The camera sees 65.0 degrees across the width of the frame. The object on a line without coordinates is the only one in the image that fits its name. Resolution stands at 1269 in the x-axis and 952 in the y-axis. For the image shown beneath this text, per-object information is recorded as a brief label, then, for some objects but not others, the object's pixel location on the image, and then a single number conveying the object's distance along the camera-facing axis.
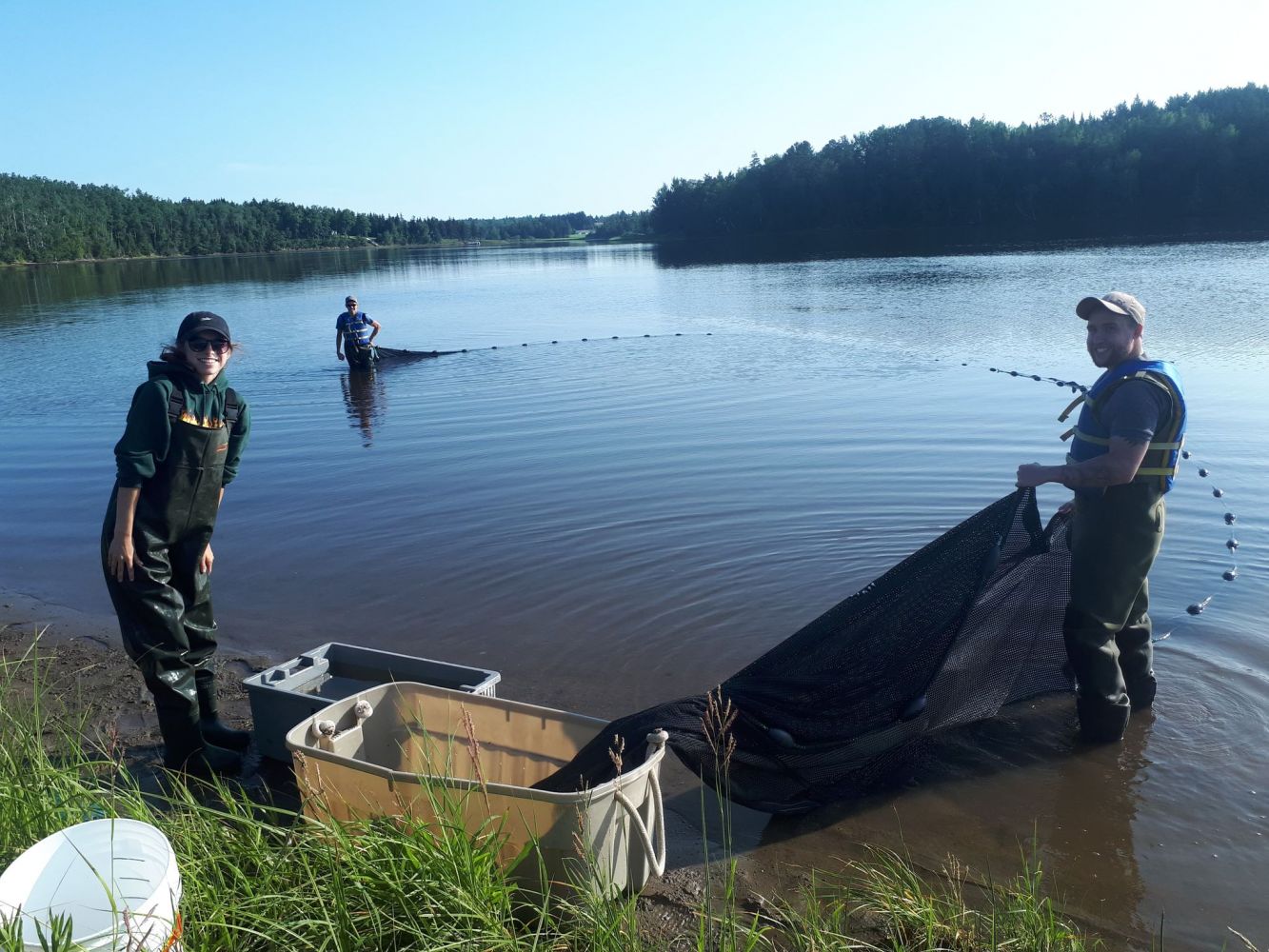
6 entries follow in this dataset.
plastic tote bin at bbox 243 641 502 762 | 4.59
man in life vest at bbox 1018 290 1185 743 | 4.38
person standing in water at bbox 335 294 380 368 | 20.66
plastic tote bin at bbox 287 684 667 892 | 3.30
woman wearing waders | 4.22
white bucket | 2.54
